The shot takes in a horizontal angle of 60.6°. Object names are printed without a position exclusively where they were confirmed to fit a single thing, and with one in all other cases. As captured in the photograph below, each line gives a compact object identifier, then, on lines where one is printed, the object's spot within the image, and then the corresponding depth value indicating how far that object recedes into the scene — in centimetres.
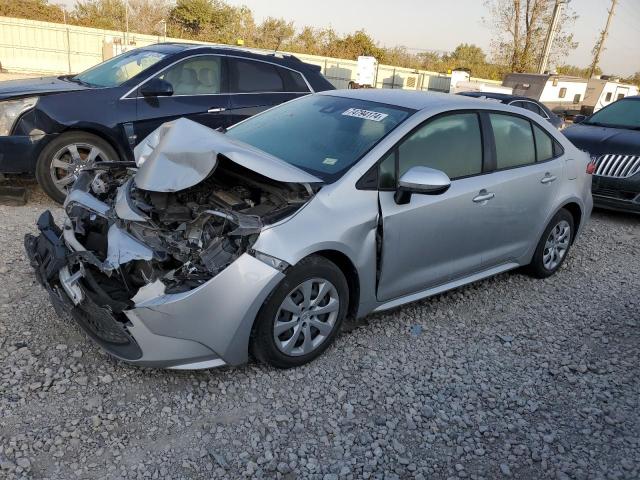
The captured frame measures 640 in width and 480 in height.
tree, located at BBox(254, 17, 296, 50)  4112
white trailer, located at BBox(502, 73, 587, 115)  1800
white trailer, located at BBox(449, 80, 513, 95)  1660
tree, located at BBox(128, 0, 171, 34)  3819
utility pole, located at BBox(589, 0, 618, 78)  4268
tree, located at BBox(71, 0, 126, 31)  3719
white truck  2508
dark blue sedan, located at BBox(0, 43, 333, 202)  557
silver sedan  288
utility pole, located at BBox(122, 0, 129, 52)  2133
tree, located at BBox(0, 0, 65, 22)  3173
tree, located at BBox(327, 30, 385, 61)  4081
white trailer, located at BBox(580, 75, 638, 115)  1964
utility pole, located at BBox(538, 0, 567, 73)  2348
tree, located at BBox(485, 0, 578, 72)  3391
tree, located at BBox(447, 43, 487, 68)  5062
